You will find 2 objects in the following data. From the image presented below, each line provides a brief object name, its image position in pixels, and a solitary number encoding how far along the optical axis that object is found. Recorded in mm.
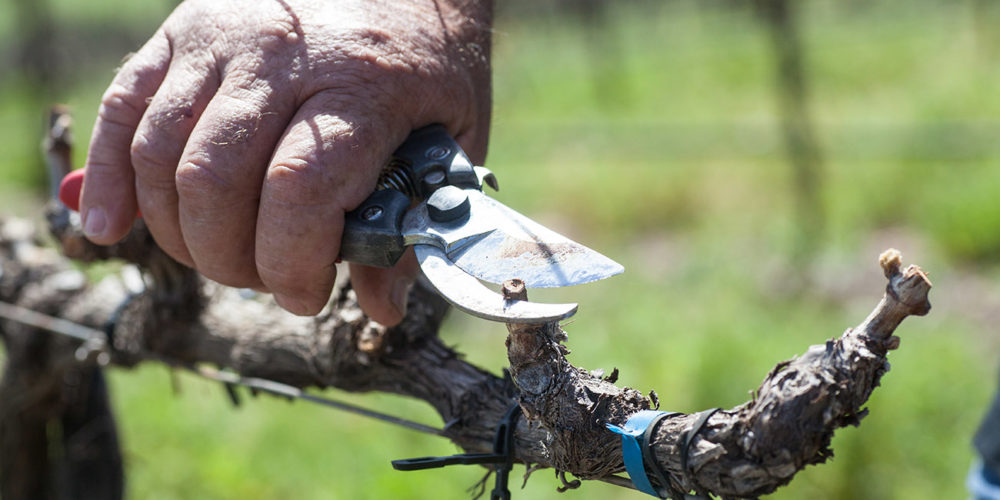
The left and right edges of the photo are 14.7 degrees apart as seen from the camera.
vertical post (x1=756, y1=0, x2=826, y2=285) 4356
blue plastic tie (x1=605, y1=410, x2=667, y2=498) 1235
